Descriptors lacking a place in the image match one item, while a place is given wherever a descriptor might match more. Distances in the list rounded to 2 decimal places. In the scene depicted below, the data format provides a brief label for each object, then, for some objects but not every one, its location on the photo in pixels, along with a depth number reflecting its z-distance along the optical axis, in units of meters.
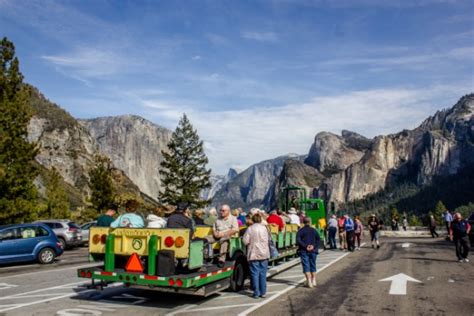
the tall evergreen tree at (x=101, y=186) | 38.66
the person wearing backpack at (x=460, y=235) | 17.23
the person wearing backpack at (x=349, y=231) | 22.89
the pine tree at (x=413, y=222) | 132.75
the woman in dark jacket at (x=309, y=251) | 11.73
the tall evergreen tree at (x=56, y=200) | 38.12
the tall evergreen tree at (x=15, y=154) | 24.91
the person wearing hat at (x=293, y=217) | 18.59
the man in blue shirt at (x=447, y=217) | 30.24
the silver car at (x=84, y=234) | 27.41
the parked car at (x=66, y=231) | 24.67
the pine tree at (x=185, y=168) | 53.94
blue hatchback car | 17.16
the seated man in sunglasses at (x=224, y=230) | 10.45
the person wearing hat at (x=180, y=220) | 9.58
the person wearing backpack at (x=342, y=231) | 24.03
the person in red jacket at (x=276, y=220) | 15.55
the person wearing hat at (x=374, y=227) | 24.41
